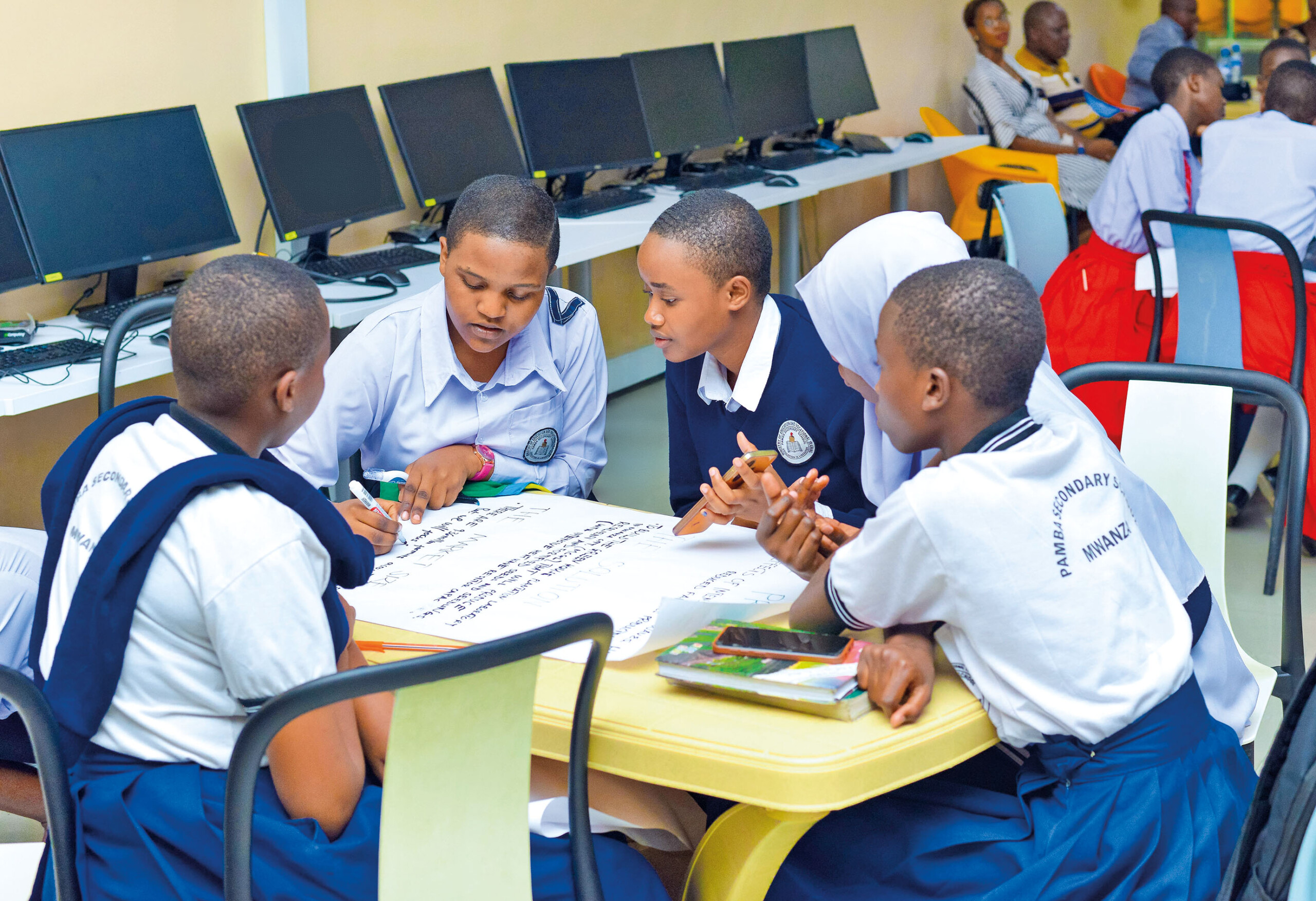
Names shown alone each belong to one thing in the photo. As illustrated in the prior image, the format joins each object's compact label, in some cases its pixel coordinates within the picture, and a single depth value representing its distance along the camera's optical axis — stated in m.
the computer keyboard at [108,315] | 2.68
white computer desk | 2.29
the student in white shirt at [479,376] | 1.93
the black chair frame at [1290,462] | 1.78
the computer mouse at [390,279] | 3.00
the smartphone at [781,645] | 1.21
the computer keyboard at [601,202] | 3.82
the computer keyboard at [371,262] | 3.14
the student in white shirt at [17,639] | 1.47
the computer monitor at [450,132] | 3.49
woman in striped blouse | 6.09
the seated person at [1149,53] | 7.70
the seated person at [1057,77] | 6.88
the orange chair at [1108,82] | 8.15
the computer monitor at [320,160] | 3.07
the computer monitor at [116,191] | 2.60
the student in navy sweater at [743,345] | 1.91
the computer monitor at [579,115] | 3.88
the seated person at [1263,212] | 3.33
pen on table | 1.34
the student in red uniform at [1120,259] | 3.69
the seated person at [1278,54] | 4.80
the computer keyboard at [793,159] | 4.80
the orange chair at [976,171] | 5.82
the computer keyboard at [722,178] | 4.37
